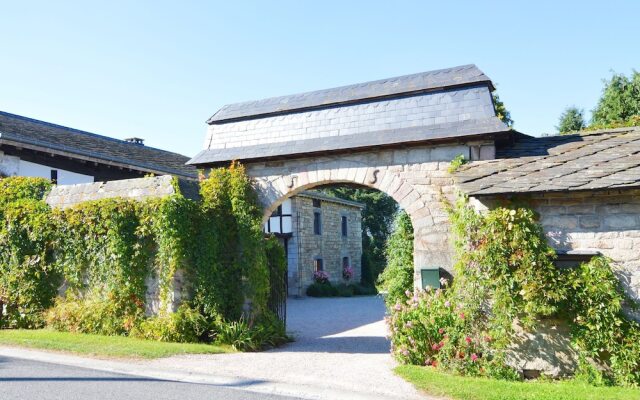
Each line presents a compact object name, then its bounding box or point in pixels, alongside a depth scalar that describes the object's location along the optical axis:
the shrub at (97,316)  9.89
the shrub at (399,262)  9.28
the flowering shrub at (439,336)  7.25
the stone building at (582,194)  6.87
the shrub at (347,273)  27.30
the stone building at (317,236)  23.75
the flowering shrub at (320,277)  24.56
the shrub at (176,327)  9.39
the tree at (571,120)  24.19
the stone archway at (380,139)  8.47
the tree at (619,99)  20.81
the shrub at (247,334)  9.39
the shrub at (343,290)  24.53
